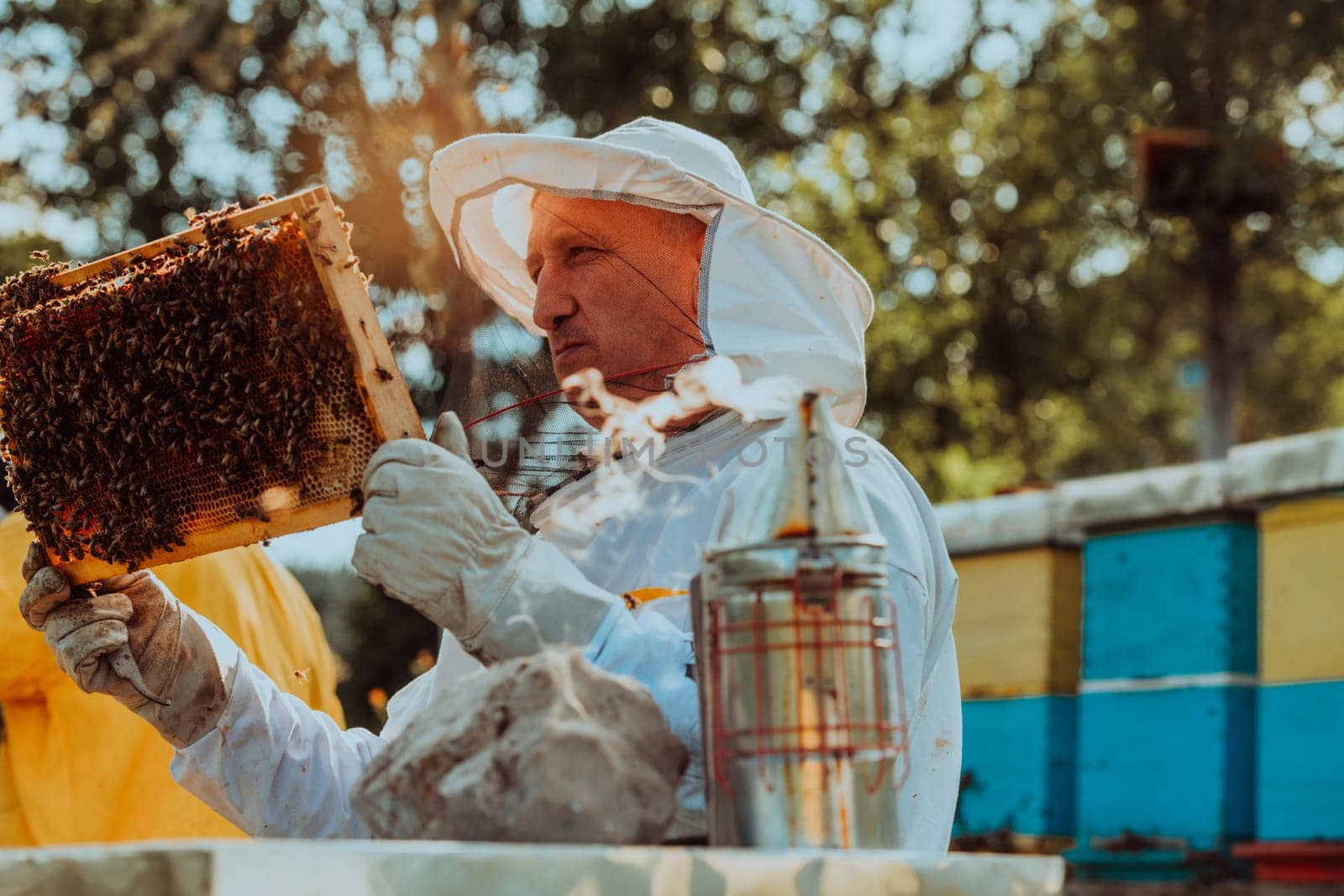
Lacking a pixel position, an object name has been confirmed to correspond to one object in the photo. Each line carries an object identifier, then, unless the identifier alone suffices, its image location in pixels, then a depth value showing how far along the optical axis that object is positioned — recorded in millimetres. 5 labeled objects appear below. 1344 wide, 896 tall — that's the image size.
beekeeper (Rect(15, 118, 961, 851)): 1963
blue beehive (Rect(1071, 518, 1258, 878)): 5750
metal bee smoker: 1646
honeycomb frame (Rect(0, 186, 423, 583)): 2232
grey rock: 1566
